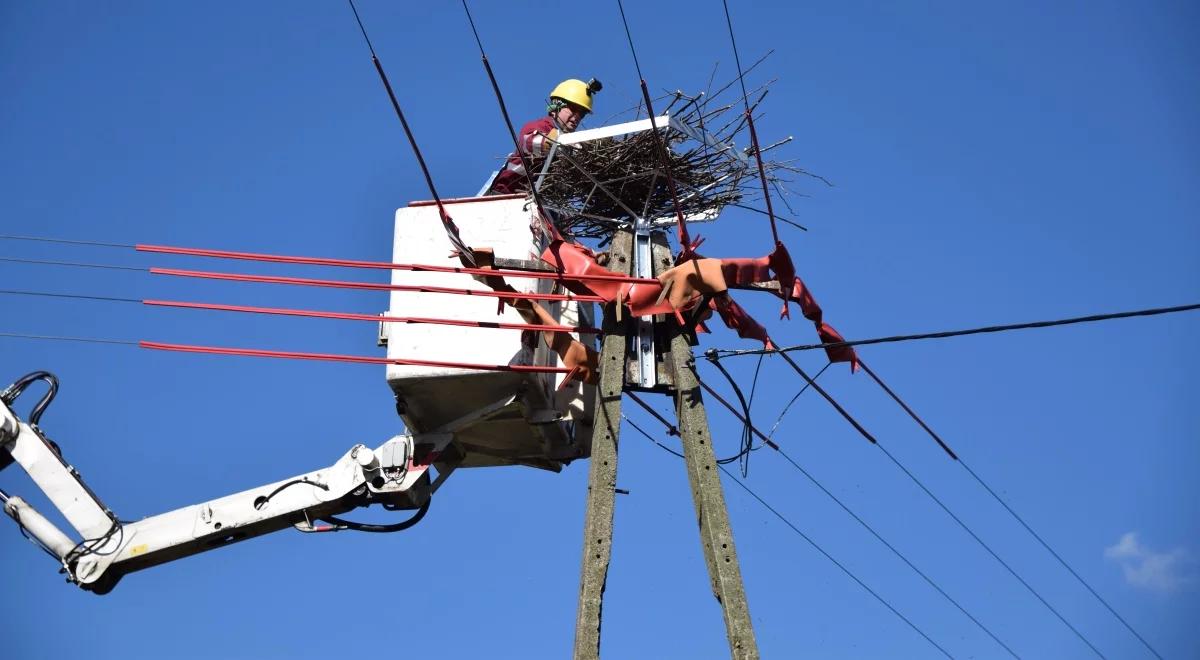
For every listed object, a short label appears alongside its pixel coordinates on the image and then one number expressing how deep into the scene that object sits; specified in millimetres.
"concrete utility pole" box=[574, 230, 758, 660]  11094
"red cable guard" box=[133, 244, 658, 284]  11961
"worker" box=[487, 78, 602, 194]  14156
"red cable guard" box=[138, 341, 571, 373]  12156
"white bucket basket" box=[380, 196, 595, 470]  13758
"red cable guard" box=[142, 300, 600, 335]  11977
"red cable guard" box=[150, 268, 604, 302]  12102
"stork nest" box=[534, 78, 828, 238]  13250
